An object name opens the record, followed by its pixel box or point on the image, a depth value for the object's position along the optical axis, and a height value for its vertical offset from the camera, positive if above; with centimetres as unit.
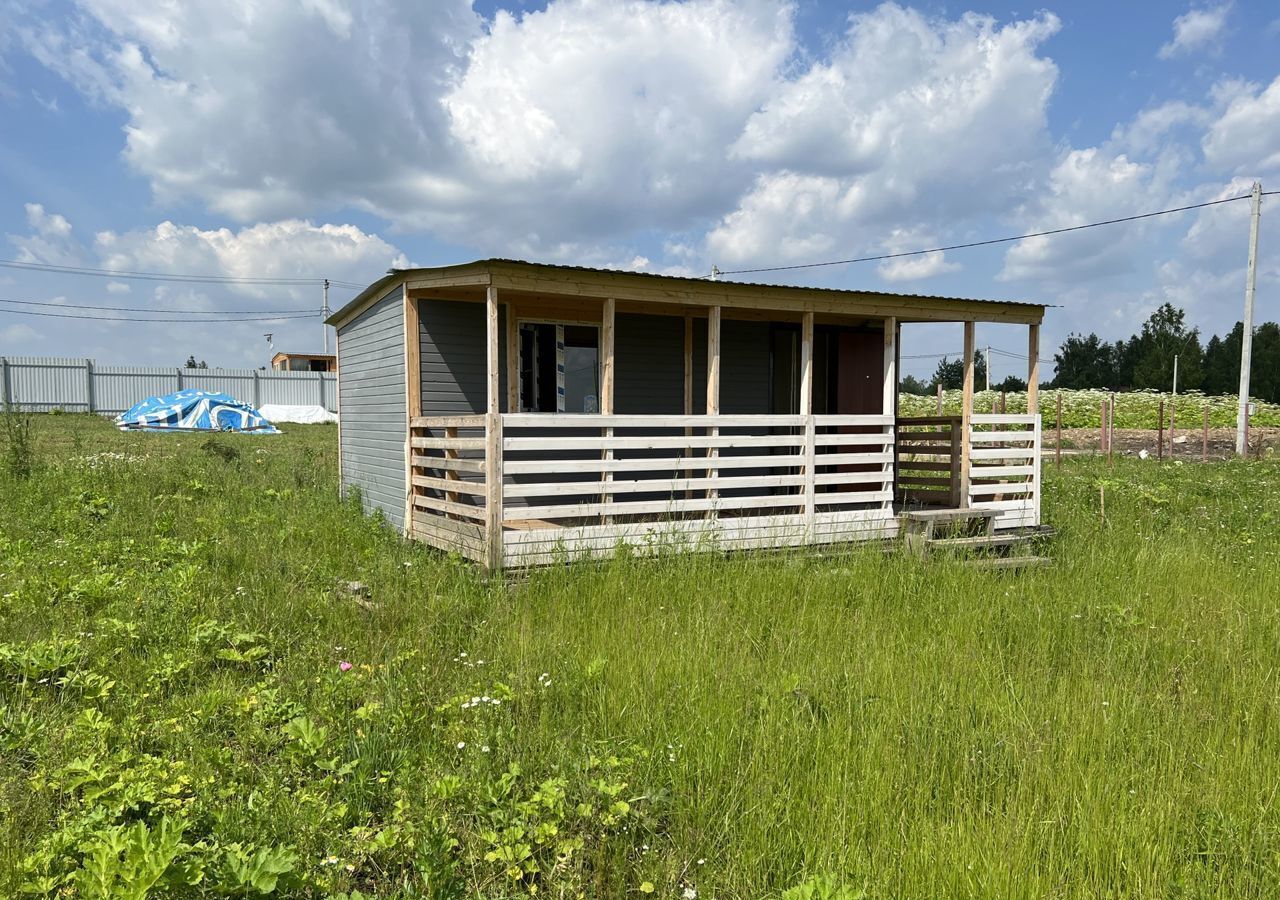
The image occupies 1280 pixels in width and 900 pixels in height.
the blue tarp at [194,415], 2428 +1
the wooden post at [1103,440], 2277 -57
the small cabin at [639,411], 736 +10
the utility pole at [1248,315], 2127 +298
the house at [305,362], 4328 +312
